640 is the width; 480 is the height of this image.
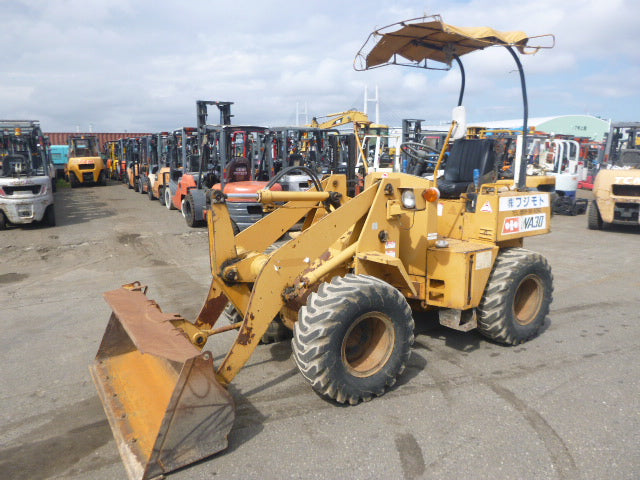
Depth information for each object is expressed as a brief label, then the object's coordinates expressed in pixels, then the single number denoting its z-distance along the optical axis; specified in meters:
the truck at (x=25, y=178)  11.70
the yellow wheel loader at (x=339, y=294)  3.12
